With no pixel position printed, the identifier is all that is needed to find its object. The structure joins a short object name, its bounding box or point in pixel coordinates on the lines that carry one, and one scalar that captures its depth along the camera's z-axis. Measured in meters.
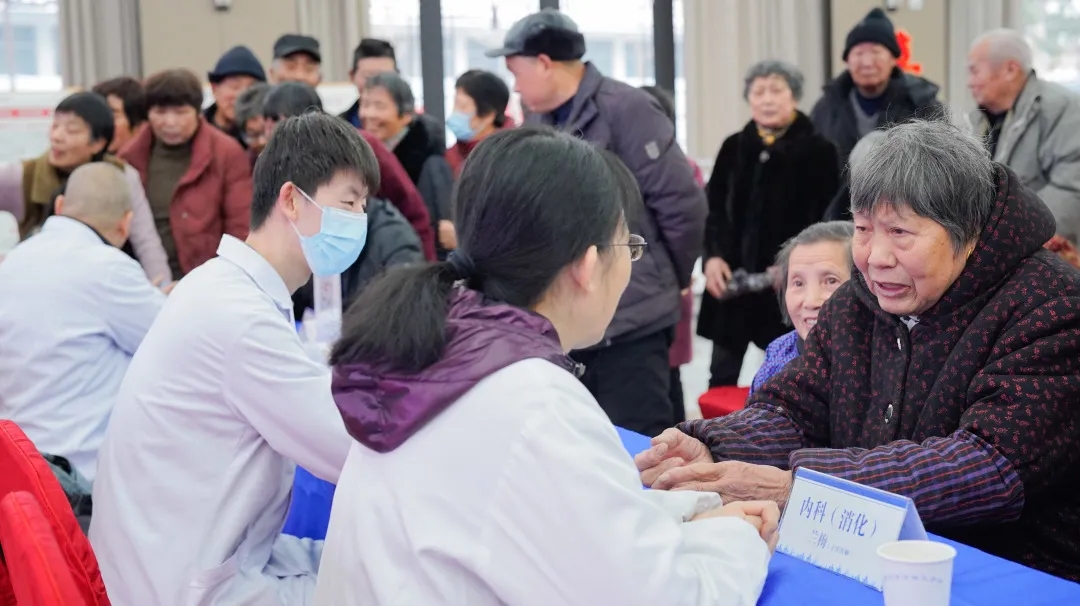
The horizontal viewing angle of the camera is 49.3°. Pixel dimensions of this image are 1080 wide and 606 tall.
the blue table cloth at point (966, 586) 1.45
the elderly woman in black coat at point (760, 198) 4.54
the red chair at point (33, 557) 1.25
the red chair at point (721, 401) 3.58
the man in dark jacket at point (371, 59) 5.69
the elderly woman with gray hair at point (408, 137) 4.47
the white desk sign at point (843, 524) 1.44
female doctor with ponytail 1.17
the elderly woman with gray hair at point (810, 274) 2.59
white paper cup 1.21
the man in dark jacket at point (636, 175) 3.41
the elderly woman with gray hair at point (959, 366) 1.69
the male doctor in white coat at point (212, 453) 1.88
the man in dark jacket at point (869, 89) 4.96
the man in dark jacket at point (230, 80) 5.49
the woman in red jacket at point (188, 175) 4.56
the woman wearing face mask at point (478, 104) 4.86
